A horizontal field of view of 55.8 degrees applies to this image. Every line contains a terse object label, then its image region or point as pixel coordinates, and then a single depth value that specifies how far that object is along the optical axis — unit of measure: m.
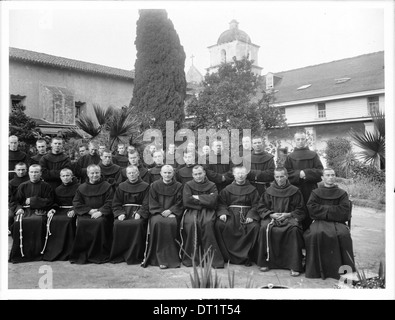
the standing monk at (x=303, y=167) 5.42
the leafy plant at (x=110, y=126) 7.07
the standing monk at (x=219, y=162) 6.00
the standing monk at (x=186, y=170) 5.84
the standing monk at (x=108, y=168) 6.18
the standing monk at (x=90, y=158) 6.54
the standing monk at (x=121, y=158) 6.74
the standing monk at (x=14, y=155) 5.95
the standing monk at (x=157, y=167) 6.00
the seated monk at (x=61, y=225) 5.32
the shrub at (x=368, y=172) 5.03
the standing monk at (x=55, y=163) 6.00
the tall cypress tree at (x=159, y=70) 8.87
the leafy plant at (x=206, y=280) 3.89
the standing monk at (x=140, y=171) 5.97
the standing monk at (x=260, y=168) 5.63
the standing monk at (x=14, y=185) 5.61
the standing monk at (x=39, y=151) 6.09
